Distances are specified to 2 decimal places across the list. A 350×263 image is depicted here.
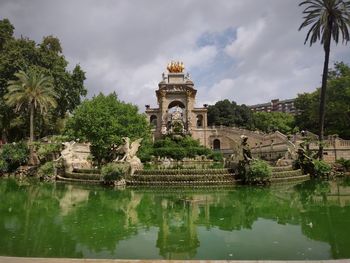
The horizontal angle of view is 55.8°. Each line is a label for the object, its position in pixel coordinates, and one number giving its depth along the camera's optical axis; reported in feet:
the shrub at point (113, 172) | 69.67
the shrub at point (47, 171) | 88.96
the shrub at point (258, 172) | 66.44
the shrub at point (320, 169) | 83.61
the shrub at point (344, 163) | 92.02
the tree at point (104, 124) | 99.76
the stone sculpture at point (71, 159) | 90.61
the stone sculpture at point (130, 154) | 74.11
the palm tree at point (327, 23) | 93.20
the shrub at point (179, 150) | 148.66
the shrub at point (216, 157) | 150.28
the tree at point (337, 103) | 124.88
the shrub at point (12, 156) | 104.26
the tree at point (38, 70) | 127.44
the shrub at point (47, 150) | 104.32
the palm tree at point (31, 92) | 111.04
